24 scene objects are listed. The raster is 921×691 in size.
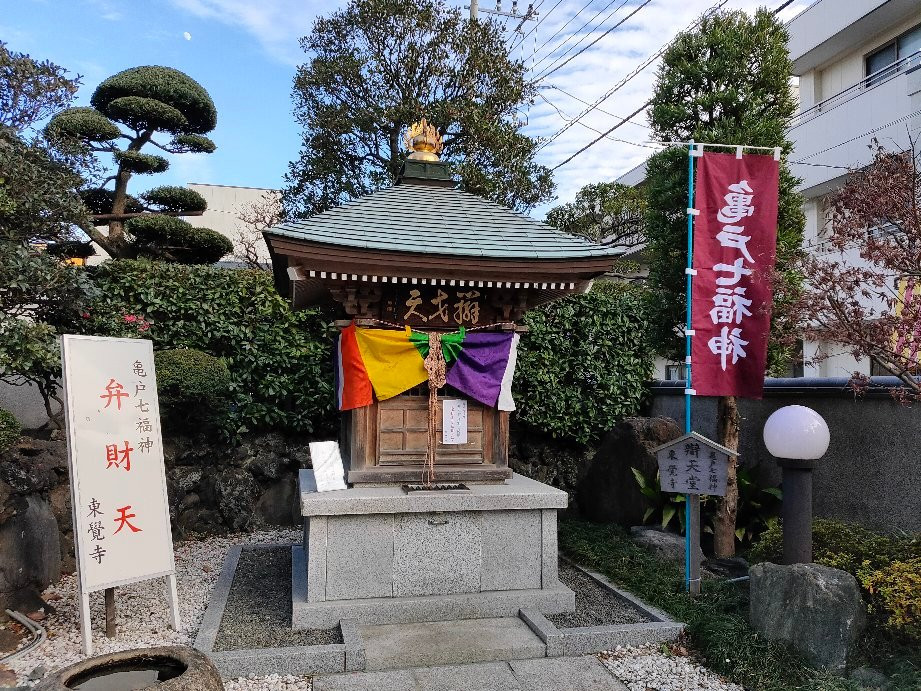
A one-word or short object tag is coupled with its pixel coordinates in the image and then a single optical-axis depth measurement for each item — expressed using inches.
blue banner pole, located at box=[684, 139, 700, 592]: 258.1
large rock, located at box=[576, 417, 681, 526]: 354.3
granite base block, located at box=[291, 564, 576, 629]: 224.1
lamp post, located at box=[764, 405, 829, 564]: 227.5
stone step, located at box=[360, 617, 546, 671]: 201.9
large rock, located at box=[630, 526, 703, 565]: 303.4
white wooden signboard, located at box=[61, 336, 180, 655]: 207.0
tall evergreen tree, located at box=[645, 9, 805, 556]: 300.2
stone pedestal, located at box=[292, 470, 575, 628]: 230.7
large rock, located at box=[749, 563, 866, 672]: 186.2
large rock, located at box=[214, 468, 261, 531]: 384.2
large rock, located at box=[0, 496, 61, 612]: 235.9
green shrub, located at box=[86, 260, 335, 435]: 374.6
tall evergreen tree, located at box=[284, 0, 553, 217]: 446.9
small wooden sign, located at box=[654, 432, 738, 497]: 252.2
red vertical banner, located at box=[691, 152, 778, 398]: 265.0
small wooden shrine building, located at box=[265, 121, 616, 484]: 242.2
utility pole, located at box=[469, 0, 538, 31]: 609.6
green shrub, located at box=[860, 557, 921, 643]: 182.4
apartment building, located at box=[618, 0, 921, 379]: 517.3
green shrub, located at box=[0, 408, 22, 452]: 227.8
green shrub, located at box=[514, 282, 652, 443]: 430.0
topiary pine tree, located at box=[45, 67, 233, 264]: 456.1
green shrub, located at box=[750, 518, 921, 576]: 215.3
